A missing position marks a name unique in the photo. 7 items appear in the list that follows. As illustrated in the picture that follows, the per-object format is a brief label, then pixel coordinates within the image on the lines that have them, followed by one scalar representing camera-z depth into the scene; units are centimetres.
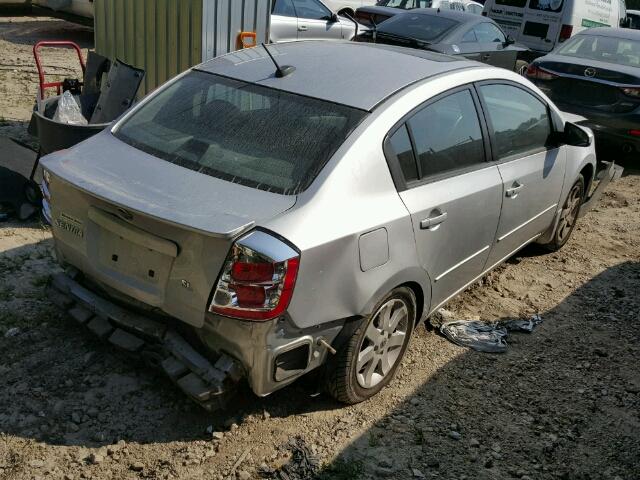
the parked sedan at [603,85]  787
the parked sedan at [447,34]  1049
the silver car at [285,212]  294
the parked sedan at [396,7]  1346
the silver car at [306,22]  1156
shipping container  660
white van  1385
